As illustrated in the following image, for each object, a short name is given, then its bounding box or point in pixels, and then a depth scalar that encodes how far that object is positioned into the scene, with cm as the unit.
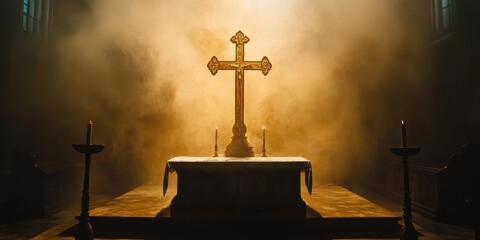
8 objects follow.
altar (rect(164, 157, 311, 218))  529
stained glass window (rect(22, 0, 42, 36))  905
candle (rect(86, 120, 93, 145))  394
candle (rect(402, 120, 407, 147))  400
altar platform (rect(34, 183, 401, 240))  492
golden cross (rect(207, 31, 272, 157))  582
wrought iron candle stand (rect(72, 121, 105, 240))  390
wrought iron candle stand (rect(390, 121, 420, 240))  392
